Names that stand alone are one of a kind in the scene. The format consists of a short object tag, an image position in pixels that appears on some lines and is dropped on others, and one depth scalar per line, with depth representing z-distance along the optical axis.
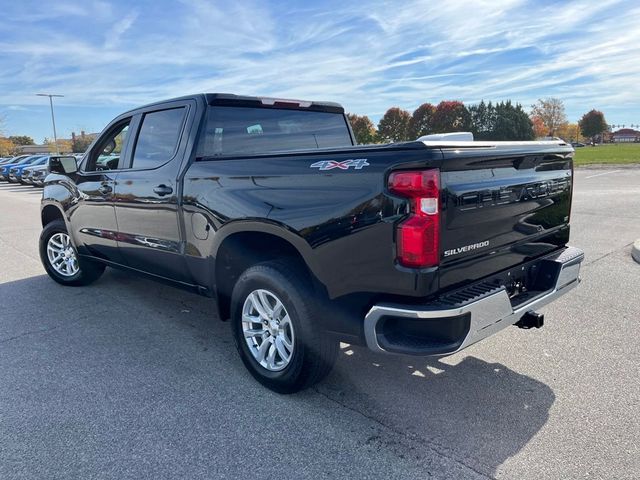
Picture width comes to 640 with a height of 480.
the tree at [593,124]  125.56
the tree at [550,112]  108.62
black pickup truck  2.53
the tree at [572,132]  130.20
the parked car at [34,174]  24.17
